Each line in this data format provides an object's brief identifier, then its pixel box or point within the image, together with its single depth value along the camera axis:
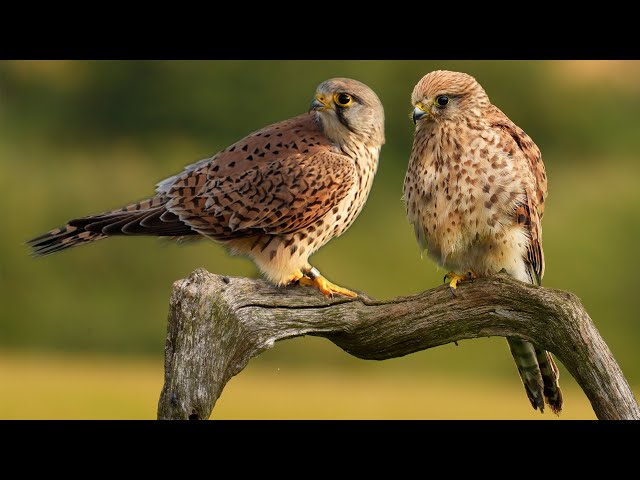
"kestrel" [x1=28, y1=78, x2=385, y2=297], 8.72
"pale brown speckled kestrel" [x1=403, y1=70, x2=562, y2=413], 8.48
